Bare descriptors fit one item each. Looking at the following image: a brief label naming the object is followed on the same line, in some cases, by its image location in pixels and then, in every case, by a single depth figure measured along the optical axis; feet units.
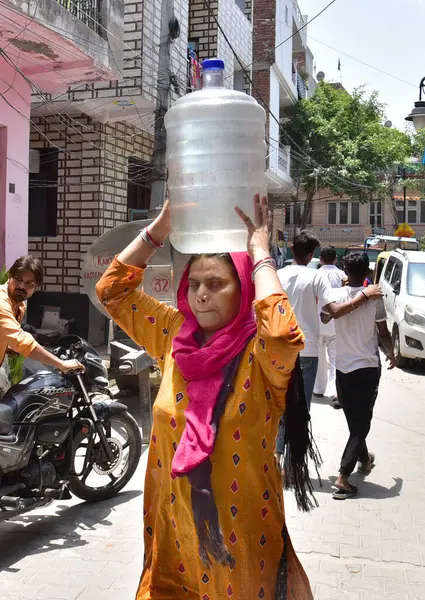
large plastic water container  7.57
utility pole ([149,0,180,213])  29.91
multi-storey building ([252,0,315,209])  74.28
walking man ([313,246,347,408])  26.05
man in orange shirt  13.28
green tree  92.43
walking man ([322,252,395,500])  15.93
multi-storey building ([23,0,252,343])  36.60
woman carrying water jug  6.47
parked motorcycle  12.82
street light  39.69
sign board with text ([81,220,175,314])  22.65
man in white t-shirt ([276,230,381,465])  17.42
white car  33.83
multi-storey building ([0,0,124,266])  26.00
